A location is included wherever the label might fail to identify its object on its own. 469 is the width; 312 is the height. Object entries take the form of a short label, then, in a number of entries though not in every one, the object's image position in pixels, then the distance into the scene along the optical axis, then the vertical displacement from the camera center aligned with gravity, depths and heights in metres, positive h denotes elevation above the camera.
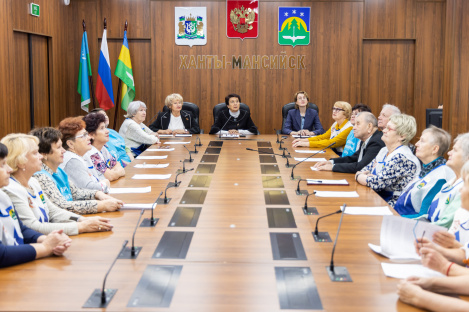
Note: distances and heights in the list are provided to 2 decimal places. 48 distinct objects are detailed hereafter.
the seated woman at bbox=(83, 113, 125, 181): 4.38 -0.51
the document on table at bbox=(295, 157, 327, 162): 5.43 -0.68
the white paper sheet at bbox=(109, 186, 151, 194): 3.91 -0.72
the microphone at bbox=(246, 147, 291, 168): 4.98 -0.67
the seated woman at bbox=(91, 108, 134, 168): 5.75 -0.60
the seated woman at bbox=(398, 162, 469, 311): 1.94 -0.72
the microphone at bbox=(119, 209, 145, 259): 2.53 -0.76
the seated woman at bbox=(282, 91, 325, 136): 7.69 -0.38
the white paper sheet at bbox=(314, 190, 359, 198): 3.82 -0.72
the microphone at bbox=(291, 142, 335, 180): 4.41 -0.66
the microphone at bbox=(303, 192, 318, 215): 3.33 -0.73
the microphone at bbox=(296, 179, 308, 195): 3.87 -0.71
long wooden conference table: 2.06 -0.77
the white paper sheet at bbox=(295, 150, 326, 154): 5.95 -0.66
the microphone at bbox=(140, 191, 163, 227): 3.05 -0.74
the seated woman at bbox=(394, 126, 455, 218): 3.51 -0.53
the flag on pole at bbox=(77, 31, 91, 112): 8.70 +0.26
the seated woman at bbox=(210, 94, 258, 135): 7.62 -0.42
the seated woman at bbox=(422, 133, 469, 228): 2.98 -0.56
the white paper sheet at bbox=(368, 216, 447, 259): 2.52 -0.67
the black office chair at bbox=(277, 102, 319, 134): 7.88 -0.25
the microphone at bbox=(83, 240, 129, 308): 2.00 -0.78
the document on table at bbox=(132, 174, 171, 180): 4.43 -0.71
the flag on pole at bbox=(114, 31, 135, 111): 8.76 +0.24
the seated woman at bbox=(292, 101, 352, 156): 6.14 -0.46
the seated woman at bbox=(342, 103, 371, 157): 5.52 -0.54
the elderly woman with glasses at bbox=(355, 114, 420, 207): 4.00 -0.54
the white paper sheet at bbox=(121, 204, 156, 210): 3.43 -0.73
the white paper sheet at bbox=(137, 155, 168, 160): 5.49 -0.67
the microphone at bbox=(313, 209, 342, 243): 2.79 -0.75
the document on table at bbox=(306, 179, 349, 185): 4.24 -0.70
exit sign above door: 7.46 +1.09
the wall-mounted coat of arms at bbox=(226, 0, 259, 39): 8.91 +1.16
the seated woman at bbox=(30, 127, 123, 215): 3.23 -0.54
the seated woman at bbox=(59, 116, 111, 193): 3.82 -0.46
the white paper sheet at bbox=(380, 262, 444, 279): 2.30 -0.76
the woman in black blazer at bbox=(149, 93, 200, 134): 7.55 -0.43
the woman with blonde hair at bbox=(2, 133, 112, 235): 2.75 -0.53
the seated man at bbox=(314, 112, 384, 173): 4.78 -0.48
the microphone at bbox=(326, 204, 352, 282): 2.26 -0.77
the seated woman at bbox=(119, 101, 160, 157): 6.43 -0.49
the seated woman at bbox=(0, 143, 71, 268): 2.38 -0.69
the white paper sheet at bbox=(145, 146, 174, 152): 6.00 -0.65
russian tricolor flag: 8.71 +0.13
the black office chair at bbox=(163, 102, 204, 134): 7.74 -0.27
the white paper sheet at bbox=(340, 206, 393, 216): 3.33 -0.73
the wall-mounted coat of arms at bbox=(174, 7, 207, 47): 8.93 +1.05
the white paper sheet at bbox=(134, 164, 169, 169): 4.95 -0.69
